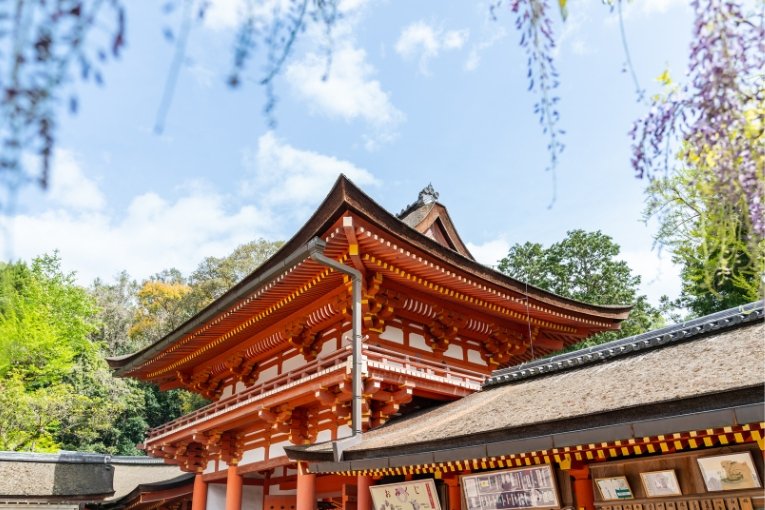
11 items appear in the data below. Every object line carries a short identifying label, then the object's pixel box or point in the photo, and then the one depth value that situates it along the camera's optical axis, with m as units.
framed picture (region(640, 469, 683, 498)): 6.86
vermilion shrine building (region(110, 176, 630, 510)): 10.70
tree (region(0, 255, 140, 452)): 23.22
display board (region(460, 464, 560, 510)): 7.86
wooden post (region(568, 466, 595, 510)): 7.65
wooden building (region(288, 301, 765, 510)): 6.12
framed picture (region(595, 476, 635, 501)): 7.26
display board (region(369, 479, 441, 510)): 9.18
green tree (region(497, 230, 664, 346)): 29.14
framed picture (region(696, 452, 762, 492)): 6.27
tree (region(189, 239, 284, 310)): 41.69
